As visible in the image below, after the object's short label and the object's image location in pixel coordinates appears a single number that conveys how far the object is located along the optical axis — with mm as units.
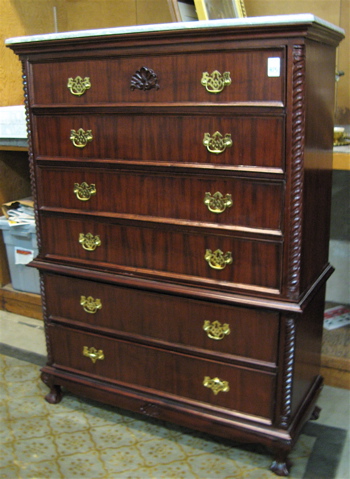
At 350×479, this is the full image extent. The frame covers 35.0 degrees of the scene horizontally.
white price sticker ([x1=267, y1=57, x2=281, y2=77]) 1499
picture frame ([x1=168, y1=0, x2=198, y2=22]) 1967
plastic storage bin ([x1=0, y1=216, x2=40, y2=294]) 2855
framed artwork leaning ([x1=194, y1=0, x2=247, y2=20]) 1896
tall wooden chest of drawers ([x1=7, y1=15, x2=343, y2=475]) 1571
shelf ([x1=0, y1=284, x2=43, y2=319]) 2967
